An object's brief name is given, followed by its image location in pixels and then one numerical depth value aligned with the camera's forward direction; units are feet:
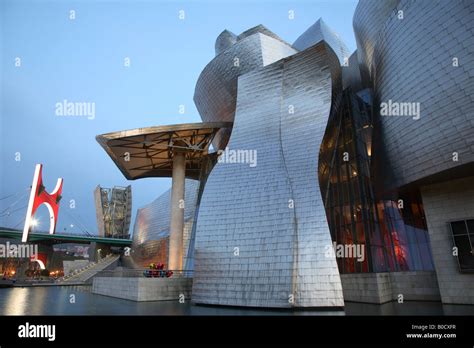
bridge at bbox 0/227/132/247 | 159.74
